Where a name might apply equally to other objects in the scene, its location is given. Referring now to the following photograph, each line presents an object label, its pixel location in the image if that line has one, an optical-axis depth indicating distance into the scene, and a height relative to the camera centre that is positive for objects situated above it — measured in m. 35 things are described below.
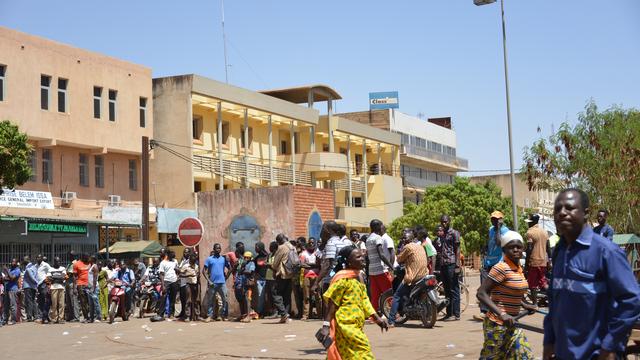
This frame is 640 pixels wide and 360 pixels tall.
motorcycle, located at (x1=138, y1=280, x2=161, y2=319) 23.31 -1.34
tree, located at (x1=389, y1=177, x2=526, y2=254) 59.65 +1.57
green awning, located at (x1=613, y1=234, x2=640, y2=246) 23.92 -0.30
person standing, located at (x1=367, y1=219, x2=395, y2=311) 15.40 -0.47
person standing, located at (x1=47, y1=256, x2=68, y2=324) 22.56 -1.09
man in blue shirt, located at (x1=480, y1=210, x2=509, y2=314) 14.22 -0.15
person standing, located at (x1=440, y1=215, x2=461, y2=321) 16.28 -0.57
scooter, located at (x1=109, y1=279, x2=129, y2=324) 21.69 -1.26
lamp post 29.75 +3.99
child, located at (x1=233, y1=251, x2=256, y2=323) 19.45 -0.89
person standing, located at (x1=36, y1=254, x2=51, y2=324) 22.66 -1.03
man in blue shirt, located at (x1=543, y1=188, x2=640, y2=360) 4.76 -0.33
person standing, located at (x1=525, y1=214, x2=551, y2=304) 15.95 -0.43
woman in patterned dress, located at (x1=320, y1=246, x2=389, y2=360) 8.37 -0.72
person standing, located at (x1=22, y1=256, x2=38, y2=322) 22.88 -1.02
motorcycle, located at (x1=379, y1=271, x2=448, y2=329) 15.19 -1.15
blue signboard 72.25 +10.72
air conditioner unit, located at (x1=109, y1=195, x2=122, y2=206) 40.89 +2.01
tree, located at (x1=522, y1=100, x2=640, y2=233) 33.59 +2.46
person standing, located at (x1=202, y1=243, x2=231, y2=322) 19.58 -0.67
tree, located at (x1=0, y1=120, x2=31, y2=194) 28.66 +2.89
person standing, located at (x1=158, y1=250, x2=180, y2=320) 20.83 -0.86
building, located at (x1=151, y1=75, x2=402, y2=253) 44.47 +5.21
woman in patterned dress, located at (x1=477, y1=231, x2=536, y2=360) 7.46 -0.58
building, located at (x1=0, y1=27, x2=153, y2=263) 34.03 +4.61
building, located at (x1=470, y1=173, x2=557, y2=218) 87.00 +4.24
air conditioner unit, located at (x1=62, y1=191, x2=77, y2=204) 37.97 +2.10
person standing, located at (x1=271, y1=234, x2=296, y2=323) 18.39 -0.70
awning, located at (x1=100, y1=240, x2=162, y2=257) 30.22 -0.14
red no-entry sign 19.86 +0.25
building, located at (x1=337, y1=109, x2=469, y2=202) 70.06 +7.06
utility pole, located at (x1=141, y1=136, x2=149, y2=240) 30.86 +1.74
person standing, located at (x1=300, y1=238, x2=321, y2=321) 18.39 -0.59
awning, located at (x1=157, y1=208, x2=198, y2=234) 41.50 +1.14
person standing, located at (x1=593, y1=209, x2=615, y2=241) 14.54 +0.04
